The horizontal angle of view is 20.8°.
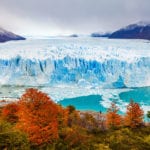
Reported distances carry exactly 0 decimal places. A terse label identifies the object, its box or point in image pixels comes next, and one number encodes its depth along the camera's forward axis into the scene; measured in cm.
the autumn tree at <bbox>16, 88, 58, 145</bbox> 1493
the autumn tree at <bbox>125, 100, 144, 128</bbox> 2462
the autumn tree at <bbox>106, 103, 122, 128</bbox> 2641
